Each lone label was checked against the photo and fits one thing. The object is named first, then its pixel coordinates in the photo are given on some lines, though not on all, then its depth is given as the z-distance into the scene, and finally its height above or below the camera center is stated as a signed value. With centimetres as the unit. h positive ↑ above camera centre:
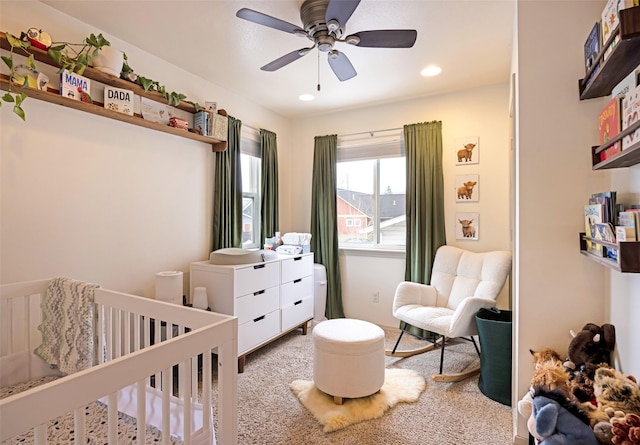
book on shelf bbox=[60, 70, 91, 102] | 180 +79
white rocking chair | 235 -61
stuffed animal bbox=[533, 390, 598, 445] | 101 -65
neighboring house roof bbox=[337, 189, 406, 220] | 348 +21
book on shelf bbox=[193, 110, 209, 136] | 268 +82
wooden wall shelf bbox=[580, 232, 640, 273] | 97 -11
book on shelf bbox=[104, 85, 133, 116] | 204 +79
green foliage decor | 159 +92
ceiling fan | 156 +100
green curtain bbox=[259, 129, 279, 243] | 350 +41
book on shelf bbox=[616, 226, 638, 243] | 101 -4
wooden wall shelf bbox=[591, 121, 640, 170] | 95 +21
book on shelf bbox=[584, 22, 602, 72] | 123 +69
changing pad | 254 -28
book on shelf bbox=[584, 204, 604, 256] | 124 -1
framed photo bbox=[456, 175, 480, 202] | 306 +32
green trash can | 207 -90
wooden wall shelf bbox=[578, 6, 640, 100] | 92 +54
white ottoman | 200 -89
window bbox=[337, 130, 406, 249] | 348 +33
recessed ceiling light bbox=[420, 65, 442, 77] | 264 +126
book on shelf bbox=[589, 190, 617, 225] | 120 +5
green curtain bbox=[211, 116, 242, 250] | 295 +26
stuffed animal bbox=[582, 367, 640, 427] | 103 -57
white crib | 73 -46
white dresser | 247 -61
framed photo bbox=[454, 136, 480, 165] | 305 +67
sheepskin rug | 189 -115
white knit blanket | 157 -52
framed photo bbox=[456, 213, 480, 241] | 306 -5
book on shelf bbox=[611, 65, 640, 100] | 107 +49
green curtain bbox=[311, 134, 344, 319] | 367 +4
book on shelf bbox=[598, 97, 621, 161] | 112 +35
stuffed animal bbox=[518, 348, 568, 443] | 121 -63
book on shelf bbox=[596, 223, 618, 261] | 109 -6
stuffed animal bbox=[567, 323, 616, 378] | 136 -54
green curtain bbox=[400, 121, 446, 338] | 317 +20
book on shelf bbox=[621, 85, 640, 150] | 95 +33
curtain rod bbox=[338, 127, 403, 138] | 345 +98
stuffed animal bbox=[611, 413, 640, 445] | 90 -60
